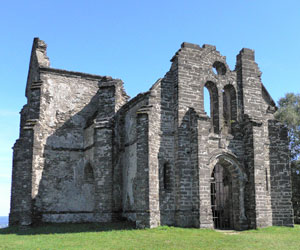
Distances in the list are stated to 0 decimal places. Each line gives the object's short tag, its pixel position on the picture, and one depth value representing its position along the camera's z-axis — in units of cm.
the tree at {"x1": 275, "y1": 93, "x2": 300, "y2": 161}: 3108
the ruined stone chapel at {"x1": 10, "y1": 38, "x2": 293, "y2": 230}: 1770
